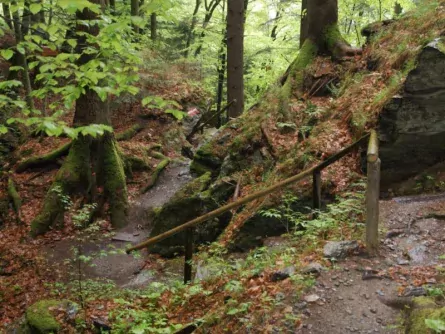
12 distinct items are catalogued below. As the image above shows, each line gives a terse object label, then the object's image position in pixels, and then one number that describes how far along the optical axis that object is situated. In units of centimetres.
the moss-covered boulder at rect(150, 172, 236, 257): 880
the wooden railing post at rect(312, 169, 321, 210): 619
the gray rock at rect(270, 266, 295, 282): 488
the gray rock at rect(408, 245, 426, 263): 502
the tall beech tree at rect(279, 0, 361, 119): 988
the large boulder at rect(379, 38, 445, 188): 623
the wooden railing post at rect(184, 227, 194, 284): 654
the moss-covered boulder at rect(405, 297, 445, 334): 334
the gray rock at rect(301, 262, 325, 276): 481
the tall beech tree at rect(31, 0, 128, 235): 1118
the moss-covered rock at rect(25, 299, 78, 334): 608
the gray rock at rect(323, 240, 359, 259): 515
